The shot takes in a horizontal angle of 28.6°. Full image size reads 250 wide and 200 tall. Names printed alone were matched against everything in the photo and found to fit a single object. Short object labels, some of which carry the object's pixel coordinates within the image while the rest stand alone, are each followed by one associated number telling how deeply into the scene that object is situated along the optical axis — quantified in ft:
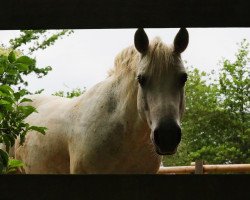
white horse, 10.53
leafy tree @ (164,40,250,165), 73.31
